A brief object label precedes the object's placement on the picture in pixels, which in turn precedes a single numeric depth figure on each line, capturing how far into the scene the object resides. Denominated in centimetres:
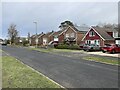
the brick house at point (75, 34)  2715
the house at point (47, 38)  3912
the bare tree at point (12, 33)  4436
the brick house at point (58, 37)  3190
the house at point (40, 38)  4236
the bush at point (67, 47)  2044
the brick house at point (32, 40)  4473
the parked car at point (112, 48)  1507
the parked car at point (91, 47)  1757
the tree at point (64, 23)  4529
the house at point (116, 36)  2059
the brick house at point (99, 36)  2140
